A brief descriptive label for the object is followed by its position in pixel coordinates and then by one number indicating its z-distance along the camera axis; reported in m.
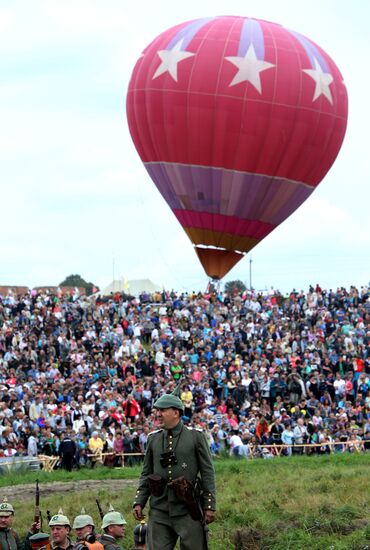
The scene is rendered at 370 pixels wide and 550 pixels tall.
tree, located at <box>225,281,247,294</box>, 99.94
